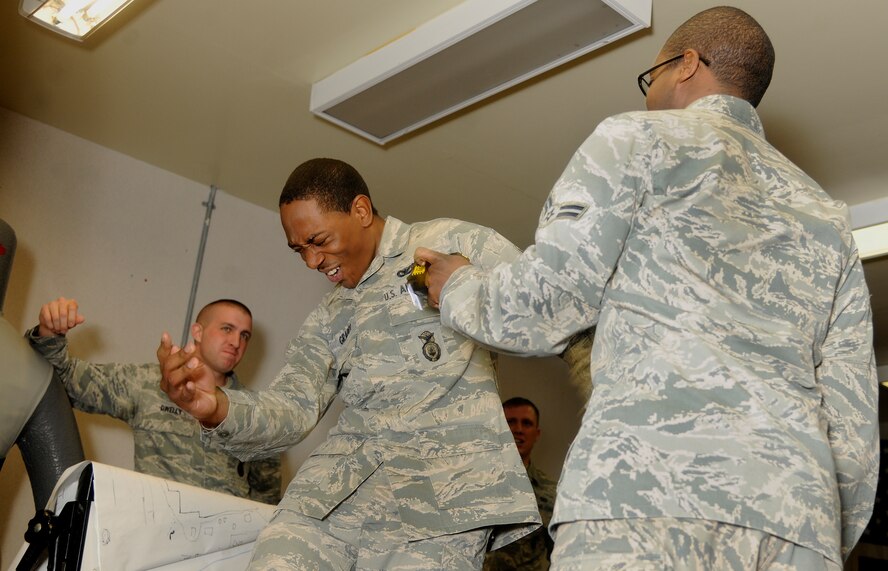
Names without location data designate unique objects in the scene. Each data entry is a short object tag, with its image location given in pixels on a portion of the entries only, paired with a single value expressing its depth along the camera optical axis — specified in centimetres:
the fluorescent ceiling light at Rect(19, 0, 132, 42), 308
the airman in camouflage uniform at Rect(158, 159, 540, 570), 196
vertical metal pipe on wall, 469
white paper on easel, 195
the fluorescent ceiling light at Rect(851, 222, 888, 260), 458
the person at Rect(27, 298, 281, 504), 357
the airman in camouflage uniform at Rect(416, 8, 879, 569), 120
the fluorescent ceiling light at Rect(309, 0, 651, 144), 306
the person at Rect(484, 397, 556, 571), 473
